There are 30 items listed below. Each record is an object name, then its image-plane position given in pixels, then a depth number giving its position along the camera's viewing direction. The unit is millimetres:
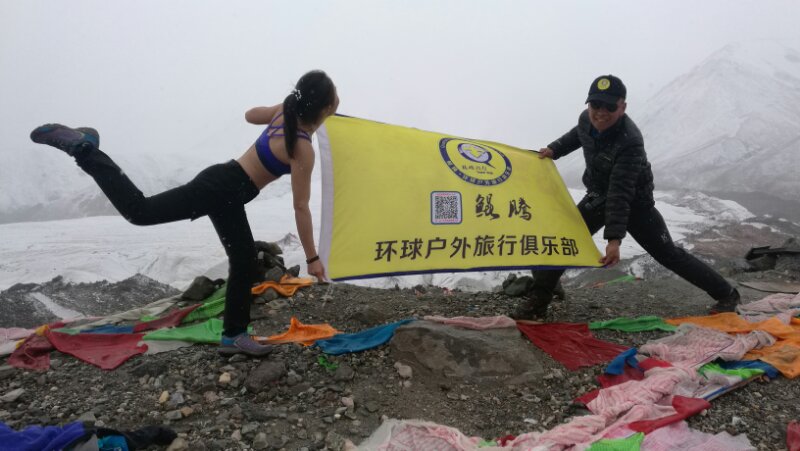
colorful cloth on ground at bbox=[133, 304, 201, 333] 3670
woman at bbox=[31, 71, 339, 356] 2449
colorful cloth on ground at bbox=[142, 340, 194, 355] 3158
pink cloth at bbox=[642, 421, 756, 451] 2008
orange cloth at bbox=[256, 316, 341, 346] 3278
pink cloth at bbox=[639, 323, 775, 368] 2887
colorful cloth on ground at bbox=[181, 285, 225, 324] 3902
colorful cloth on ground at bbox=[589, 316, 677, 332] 3625
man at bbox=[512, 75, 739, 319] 3248
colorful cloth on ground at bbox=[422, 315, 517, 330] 3158
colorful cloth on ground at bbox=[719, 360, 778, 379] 2729
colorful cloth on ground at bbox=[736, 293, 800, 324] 3766
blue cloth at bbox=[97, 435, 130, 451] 1837
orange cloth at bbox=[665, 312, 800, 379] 2811
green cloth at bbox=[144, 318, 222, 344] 3287
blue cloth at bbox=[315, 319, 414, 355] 3049
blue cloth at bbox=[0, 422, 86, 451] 1749
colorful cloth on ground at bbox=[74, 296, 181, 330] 3949
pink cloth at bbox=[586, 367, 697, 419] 2307
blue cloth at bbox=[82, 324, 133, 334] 3602
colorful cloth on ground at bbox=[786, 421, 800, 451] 2074
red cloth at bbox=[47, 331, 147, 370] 2984
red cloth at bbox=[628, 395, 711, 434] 2105
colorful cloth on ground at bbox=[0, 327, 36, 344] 3660
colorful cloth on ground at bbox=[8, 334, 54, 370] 2963
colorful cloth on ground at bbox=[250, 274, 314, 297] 4285
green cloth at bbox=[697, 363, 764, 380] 2645
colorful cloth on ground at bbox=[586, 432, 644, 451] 1898
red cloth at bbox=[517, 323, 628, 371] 3010
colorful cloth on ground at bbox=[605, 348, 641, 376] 2779
